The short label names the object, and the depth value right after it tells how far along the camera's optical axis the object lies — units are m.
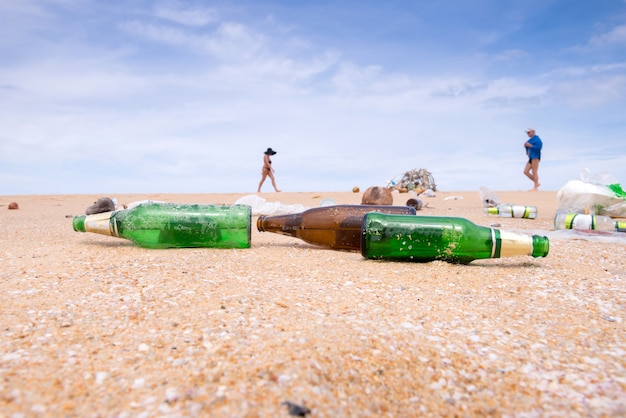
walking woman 13.32
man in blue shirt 11.29
